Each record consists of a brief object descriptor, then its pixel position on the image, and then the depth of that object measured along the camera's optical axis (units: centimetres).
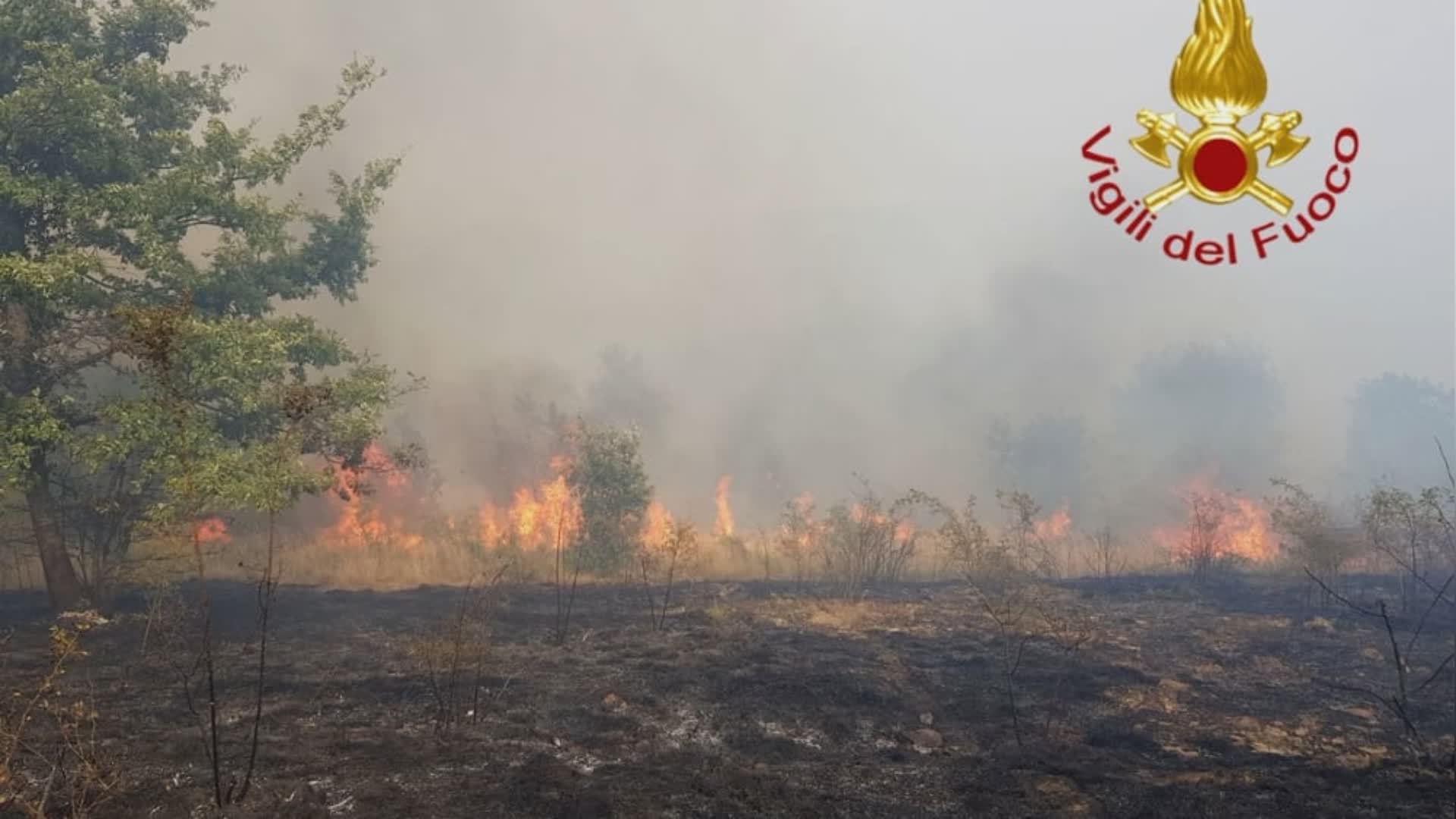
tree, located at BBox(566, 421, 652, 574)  2500
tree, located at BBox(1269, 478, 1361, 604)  1798
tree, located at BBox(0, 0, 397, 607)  1409
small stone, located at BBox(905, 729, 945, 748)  1017
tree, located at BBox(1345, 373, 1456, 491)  4784
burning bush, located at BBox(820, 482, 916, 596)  2262
